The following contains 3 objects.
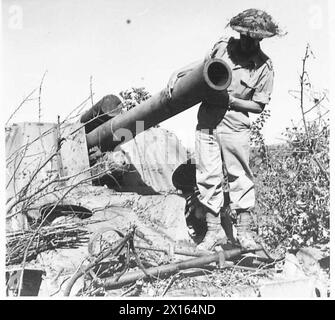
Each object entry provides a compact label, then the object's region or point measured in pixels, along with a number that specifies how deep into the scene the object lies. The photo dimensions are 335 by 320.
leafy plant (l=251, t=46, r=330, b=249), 6.62
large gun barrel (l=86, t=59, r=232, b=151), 5.71
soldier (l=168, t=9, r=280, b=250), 6.05
